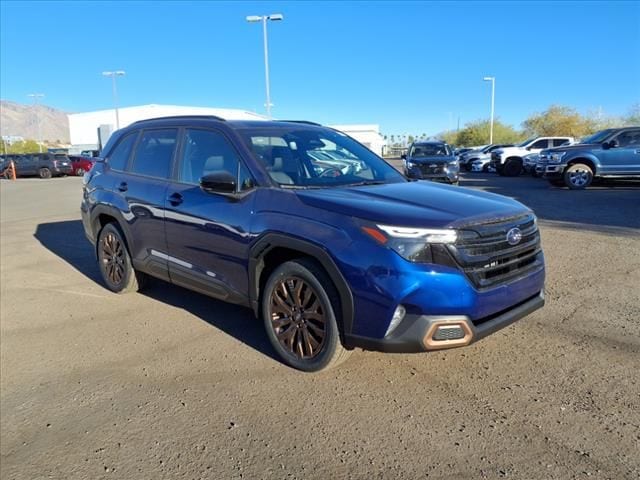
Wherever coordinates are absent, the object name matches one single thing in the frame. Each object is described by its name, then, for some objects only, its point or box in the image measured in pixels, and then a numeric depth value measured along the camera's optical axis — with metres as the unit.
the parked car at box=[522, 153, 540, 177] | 20.57
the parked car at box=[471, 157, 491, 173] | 28.02
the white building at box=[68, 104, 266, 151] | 64.69
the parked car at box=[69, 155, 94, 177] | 33.06
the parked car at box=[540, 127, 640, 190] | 13.91
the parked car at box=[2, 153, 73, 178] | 32.16
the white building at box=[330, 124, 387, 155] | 68.32
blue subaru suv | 2.88
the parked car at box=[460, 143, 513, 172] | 28.75
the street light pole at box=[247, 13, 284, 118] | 23.03
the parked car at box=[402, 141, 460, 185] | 15.05
